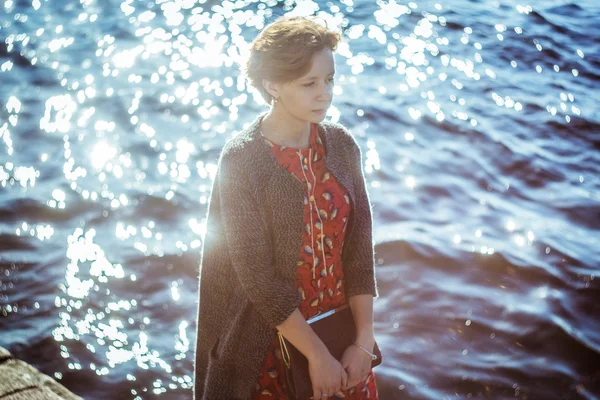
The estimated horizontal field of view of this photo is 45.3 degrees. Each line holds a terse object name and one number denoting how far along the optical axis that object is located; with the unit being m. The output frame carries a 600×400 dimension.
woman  2.35
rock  2.88
